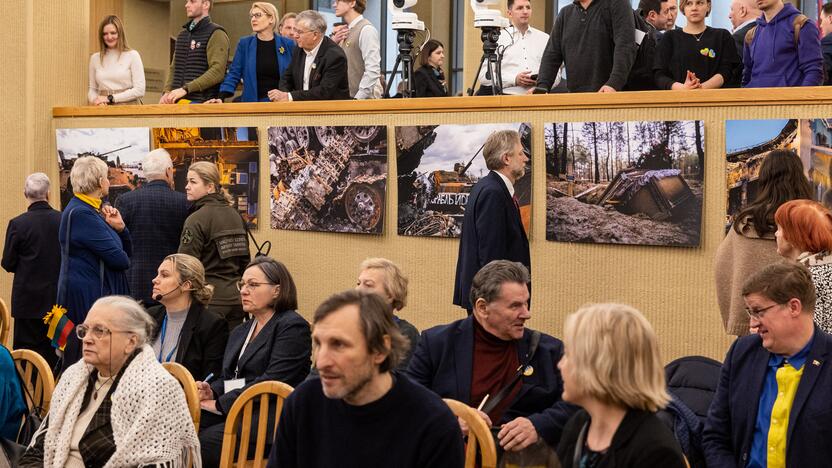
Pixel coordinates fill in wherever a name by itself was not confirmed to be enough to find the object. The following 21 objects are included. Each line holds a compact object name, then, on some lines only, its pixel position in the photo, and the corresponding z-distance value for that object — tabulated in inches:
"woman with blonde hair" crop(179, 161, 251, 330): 267.1
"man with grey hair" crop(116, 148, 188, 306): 284.4
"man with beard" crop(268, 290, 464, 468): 121.5
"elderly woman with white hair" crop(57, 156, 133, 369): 267.1
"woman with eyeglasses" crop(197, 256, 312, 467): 204.4
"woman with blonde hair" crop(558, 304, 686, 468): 111.2
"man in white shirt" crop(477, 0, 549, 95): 307.3
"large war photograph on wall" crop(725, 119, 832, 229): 213.0
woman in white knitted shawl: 163.8
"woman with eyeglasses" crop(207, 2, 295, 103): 335.9
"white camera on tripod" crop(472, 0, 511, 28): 273.7
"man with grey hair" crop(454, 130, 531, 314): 226.7
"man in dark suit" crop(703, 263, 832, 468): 143.8
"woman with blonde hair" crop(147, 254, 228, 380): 222.4
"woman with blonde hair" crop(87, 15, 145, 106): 355.3
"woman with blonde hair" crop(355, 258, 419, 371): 199.5
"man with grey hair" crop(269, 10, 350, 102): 301.3
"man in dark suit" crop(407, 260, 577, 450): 175.5
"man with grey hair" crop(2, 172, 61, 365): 294.8
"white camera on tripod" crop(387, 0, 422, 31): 285.0
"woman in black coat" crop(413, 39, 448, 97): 354.3
